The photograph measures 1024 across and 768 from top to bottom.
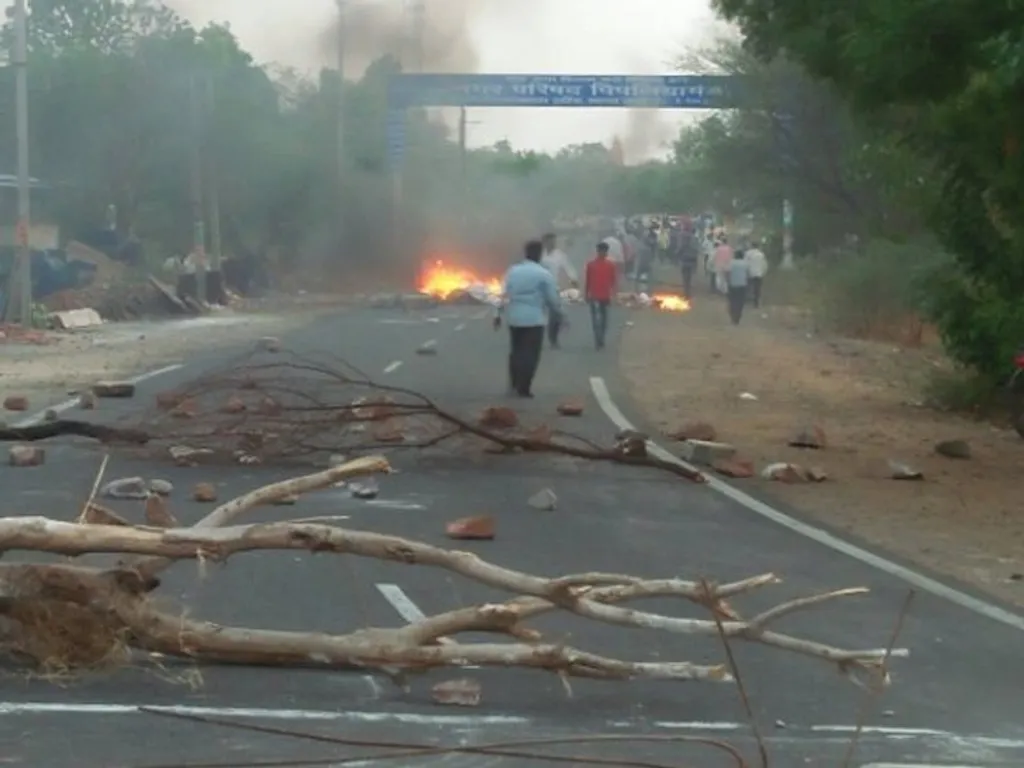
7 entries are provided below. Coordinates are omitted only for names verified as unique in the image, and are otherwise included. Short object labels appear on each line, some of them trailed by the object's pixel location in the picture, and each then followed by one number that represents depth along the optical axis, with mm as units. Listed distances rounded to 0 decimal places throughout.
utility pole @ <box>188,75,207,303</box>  51062
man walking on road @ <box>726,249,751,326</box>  40625
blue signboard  54250
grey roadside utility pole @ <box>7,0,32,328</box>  37062
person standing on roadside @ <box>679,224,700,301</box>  53125
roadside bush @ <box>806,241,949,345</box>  36094
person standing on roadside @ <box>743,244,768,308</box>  45906
